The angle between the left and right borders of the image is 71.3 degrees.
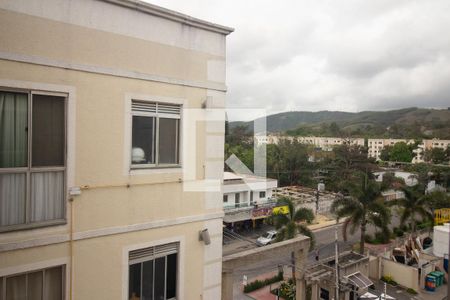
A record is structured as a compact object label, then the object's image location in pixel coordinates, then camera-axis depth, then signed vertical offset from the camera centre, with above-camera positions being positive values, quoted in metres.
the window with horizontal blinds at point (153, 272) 4.27 -1.74
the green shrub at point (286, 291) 15.51 -7.09
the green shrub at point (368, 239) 25.56 -7.17
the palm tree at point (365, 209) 20.75 -3.89
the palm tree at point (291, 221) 17.78 -4.12
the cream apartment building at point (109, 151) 3.41 -0.02
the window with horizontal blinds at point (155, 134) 4.23 +0.21
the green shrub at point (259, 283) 16.75 -7.37
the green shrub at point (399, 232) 27.56 -7.16
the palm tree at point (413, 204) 25.09 -4.29
